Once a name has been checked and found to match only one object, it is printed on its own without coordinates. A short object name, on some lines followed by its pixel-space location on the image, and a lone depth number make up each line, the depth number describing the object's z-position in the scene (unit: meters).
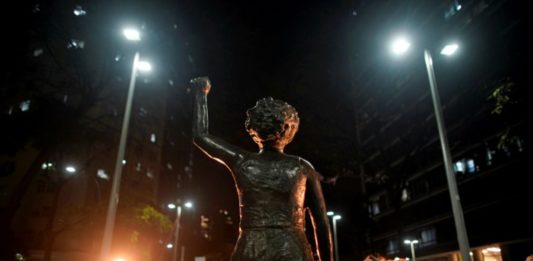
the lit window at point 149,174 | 49.25
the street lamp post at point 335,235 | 30.28
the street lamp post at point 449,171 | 8.90
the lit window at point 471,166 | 33.44
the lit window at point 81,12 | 16.46
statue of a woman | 2.77
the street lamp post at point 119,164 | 9.75
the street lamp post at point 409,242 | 41.50
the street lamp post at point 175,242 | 29.67
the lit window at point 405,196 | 45.76
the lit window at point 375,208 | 53.94
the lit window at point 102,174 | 38.66
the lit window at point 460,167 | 35.12
